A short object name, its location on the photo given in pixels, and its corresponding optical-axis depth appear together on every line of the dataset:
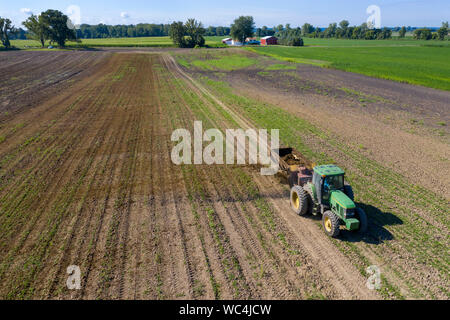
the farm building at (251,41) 122.58
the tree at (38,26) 93.56
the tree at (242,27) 116.94
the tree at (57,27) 94.38
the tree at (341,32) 167.38
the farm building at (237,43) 122.68
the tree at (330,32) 181.00
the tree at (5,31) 94.00
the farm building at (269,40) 113.84
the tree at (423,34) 142.00
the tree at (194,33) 98.50
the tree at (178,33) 97.38
